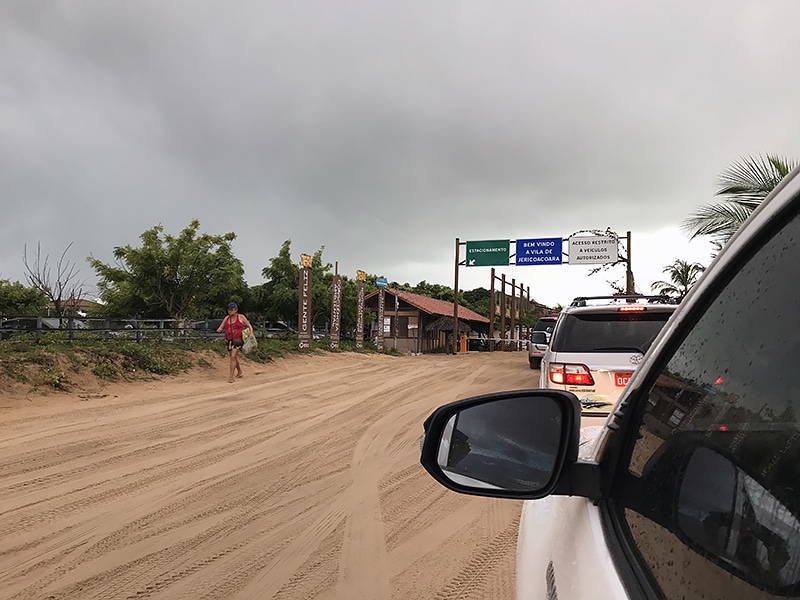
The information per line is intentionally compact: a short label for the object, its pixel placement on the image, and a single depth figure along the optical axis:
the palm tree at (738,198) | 9.66
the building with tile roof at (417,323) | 33.31
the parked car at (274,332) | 21.13
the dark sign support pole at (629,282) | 28.37
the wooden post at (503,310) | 39.47
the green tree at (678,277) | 19.74
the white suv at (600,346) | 5.32
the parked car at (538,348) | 19.19
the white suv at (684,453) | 0.83
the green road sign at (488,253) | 28.36
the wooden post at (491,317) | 37.50
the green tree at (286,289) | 34.53
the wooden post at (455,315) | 29.90
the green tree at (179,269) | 25.48
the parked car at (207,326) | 17.12
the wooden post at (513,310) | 43.38
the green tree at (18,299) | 30.28
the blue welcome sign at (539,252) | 27.98
